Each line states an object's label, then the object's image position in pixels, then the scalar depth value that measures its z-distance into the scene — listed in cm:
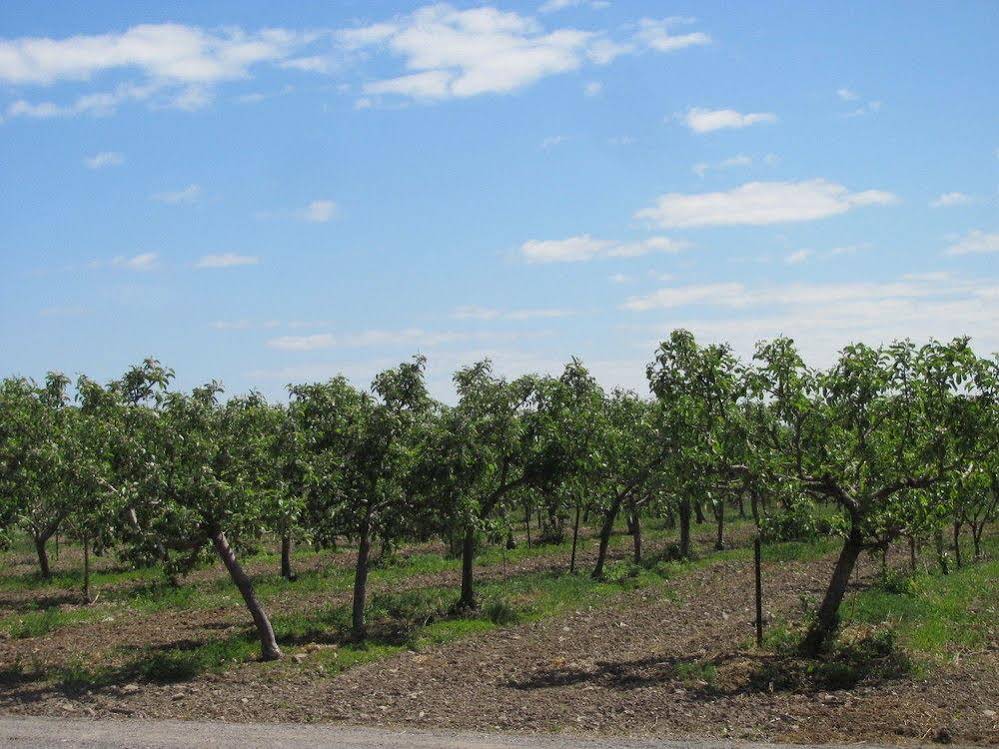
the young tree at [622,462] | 2692
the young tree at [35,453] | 2034
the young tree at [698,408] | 1781
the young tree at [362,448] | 2170
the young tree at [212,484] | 1864
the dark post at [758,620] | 1878
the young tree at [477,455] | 2256
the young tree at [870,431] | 1667
